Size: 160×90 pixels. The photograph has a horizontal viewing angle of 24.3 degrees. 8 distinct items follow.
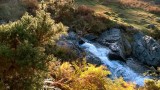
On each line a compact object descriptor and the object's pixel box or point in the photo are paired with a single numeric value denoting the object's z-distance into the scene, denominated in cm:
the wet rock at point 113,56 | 2902
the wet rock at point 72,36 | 2972
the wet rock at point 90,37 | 3100
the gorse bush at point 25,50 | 1197
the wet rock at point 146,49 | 3020
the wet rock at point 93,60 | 2725
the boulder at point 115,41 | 2980
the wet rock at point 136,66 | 2859
